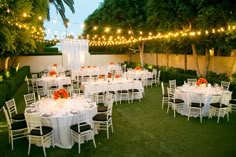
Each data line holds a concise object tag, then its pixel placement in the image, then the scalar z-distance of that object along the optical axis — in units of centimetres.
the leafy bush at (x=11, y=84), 997
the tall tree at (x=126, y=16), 1997
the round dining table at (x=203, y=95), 854
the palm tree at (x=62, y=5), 2106
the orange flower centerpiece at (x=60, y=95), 669
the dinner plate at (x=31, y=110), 646
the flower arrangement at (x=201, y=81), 905
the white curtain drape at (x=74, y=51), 2306
